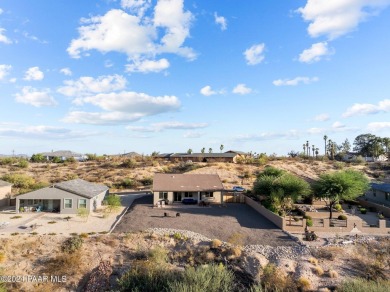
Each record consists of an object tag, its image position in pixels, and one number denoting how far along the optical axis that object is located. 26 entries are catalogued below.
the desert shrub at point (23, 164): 82.06
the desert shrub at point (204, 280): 17.14
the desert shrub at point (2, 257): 25.00
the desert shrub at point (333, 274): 22.65
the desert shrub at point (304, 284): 21.40
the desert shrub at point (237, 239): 28.17
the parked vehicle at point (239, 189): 54.08
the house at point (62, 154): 117.93
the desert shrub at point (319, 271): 22.94
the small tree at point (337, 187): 38.69
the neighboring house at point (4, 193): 43.94
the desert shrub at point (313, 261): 24.14
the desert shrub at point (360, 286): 16.09
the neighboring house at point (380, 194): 46.19
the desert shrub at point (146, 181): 67.46
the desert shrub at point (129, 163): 81.62
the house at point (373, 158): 117.94
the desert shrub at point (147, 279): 19.38
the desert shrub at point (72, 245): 26.27
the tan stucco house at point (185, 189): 45.34
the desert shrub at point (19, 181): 56.00
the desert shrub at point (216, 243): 27.41
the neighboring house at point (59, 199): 39.44
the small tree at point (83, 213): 34.57
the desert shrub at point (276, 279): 21.11
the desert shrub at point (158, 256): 24.28
